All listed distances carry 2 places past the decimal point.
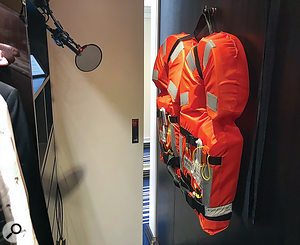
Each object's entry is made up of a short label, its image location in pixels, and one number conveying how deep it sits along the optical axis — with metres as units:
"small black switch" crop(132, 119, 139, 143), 1.99
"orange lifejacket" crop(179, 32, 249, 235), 0.89
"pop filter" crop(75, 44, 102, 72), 1.42
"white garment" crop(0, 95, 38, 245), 0.71
